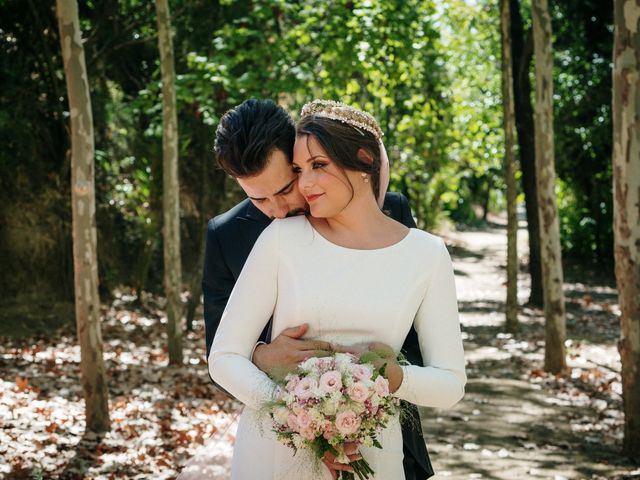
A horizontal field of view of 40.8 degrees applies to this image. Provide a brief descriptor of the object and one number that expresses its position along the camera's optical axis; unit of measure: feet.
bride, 9.49
